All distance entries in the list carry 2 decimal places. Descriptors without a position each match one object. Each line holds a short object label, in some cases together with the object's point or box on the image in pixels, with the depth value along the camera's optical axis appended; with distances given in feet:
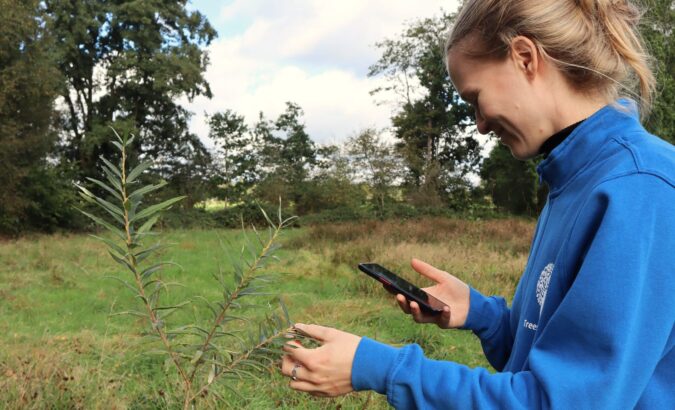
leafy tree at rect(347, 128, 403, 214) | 87.35
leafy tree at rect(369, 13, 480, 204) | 97.04
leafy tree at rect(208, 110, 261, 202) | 87.86
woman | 2.57
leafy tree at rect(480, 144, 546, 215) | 85.25
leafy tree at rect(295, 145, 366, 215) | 85.36
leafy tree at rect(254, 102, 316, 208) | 85.20
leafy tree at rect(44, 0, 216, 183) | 80.38
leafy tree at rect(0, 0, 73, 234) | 54.49
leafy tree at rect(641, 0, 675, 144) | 70.44
